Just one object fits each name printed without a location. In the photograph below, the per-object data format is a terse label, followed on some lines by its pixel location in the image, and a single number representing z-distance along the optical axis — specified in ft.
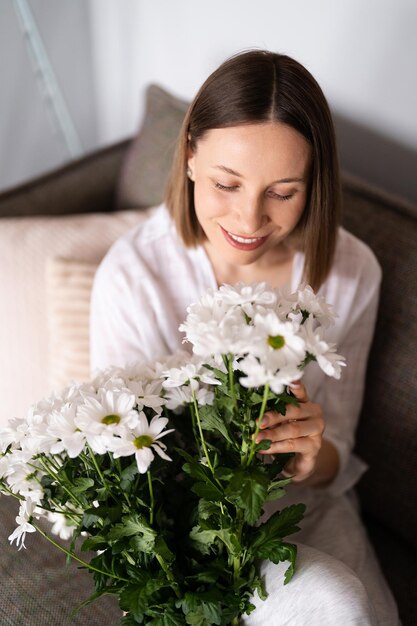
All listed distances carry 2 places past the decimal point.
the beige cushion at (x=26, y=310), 4.71
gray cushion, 5.27
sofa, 4.37
